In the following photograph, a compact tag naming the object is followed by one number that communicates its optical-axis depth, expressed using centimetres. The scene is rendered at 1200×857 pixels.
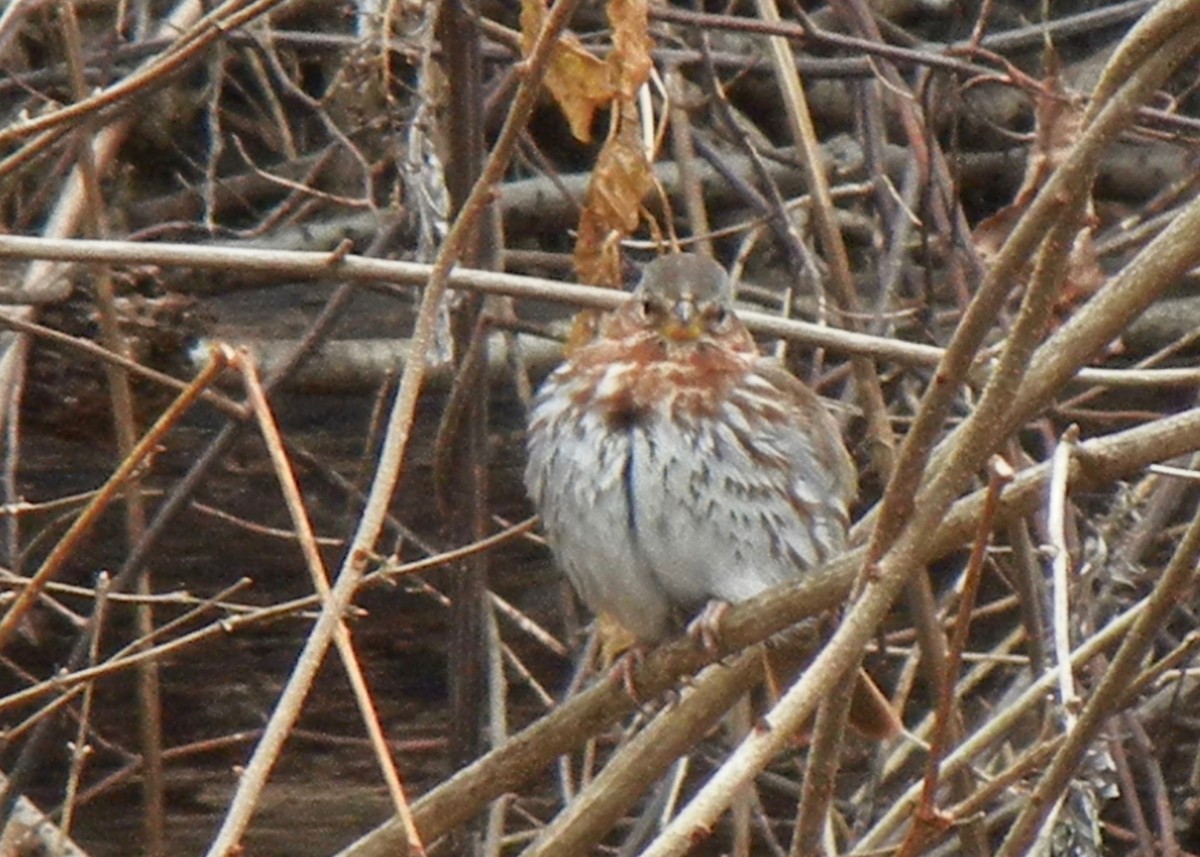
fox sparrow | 784
